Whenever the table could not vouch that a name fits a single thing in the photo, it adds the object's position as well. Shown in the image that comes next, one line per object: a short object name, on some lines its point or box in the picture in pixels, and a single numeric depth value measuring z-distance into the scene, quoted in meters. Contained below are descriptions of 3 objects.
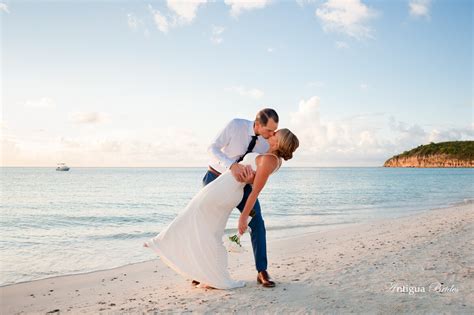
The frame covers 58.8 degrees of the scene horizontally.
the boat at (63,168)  116.71
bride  5.06
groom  5.23
